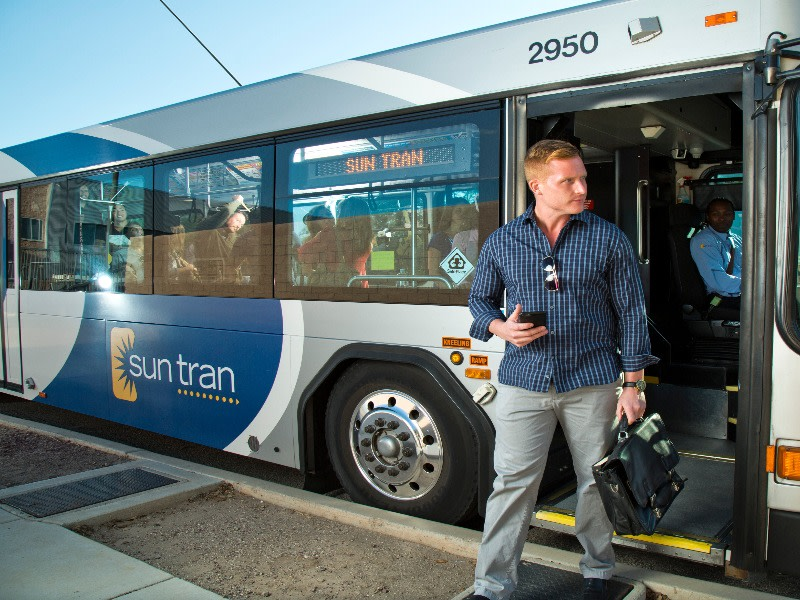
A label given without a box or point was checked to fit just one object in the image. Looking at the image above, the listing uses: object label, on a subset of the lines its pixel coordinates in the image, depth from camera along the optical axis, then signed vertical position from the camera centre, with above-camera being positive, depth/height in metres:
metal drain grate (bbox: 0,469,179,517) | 4.64 -1.36
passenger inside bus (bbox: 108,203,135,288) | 6.32 +0.30
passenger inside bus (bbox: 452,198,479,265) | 4.09 +0.27
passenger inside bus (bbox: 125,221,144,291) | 6.17 +0.17
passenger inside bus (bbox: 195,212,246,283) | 5.38 +0.18
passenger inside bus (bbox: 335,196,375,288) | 4.61 +0.25
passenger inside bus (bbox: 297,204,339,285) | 4.79 +0.18
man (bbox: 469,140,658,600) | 2.91 -0.26
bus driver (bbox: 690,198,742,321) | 5.99 +0.15
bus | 3.21 +0.19
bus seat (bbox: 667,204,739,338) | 6.02 -0.08
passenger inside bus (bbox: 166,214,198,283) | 5.71 +0.18
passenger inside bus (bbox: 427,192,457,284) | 4.21 +0.24
